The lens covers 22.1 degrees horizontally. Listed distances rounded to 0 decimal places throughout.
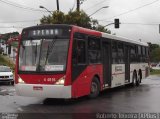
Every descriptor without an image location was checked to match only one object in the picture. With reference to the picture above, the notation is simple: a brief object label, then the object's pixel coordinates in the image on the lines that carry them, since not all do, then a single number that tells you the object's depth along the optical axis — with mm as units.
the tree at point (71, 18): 44000
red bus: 14586
